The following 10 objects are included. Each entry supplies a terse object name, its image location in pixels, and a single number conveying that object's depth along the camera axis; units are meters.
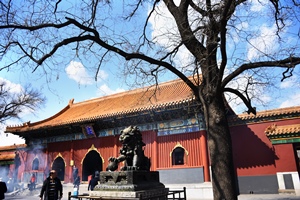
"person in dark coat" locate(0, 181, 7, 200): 6.46
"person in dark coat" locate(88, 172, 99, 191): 9.52
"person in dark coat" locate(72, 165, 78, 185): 13.57
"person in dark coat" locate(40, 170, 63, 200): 5.74
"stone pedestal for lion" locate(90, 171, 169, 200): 4.48
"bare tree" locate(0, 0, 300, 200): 4.37
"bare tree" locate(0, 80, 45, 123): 20.38
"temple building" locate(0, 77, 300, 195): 9.86
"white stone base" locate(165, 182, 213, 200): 9.78
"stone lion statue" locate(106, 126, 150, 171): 5.17
